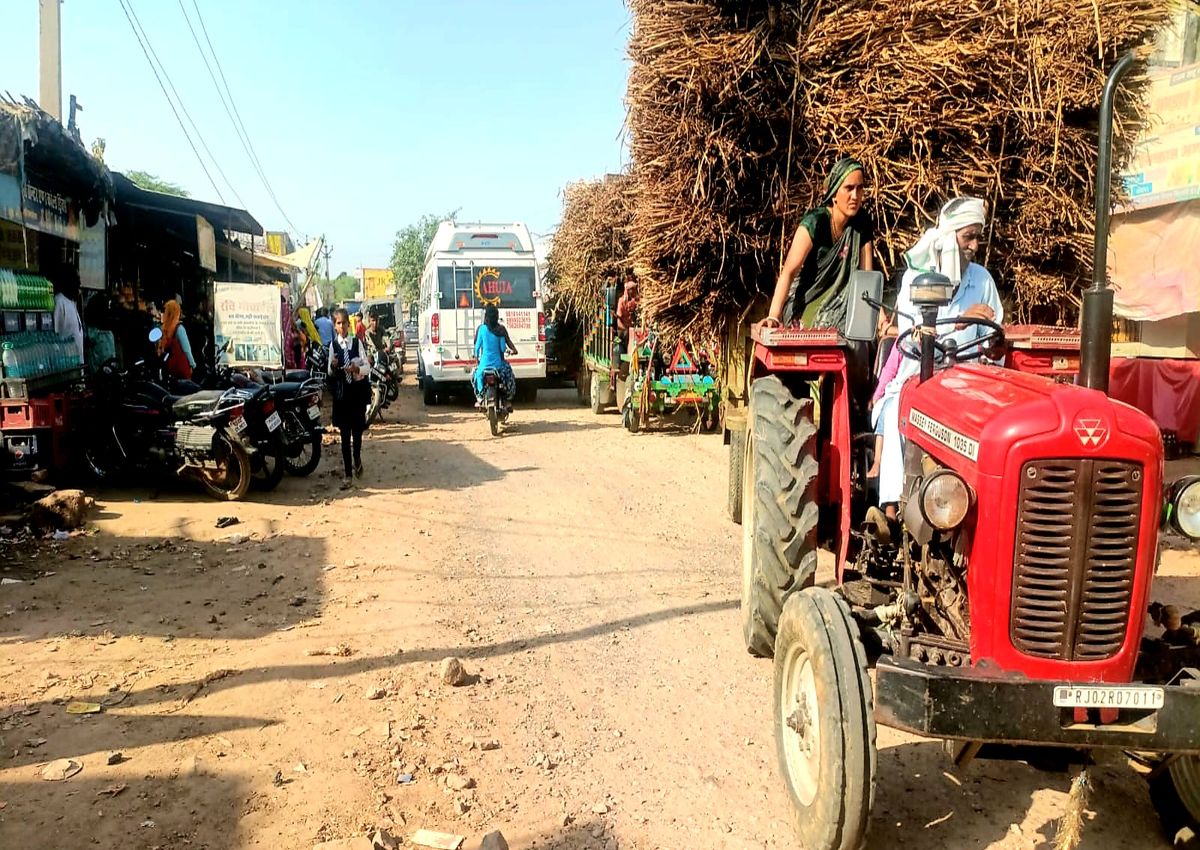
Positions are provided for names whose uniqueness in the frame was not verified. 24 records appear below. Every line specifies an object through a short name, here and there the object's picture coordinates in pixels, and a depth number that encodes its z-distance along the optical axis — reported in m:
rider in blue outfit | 13.19
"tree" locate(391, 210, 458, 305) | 57.81
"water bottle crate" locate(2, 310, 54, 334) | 8.48
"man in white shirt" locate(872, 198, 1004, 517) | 3.80
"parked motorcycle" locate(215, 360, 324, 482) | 8.78
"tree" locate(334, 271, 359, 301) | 100.53
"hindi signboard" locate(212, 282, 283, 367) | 12.77
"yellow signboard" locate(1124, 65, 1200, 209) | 9.29
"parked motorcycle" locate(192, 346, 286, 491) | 8.57
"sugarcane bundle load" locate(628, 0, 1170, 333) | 5.65
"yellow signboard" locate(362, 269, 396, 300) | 54.78
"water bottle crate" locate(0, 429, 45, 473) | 7.84
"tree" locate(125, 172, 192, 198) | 37.88
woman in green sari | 4.94
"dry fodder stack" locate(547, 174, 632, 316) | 16.17
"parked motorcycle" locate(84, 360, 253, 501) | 8.38
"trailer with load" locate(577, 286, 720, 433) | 12.87
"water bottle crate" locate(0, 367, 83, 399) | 7.84
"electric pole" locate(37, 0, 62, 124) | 11.86
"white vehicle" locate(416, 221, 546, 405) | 16.67
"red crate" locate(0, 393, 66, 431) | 7.81
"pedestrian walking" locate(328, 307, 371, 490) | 9.52
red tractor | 2.43
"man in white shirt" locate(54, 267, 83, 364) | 9.89
